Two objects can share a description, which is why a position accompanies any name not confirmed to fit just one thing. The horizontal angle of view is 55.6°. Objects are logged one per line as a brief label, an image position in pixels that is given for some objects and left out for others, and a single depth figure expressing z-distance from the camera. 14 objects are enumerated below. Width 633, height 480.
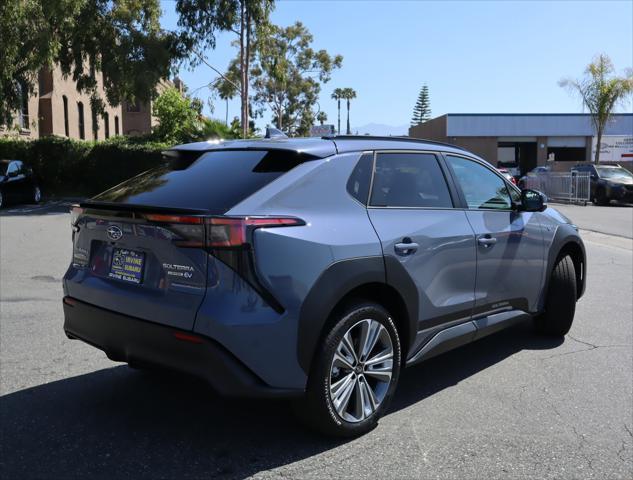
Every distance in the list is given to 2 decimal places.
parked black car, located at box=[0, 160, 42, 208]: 19.58
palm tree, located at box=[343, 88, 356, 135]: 87.06
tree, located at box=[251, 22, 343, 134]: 47.44
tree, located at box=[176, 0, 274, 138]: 23.80
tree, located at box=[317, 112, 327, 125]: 57.84
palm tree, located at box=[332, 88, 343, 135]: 87.75
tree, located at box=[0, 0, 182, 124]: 22.23
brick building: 31.69
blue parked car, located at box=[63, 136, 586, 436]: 3.00
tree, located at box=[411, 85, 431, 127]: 106.62
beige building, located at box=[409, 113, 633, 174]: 49.91
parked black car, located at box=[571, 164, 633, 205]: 23.94
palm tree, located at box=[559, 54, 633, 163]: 33.88
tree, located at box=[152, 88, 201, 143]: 29.31
